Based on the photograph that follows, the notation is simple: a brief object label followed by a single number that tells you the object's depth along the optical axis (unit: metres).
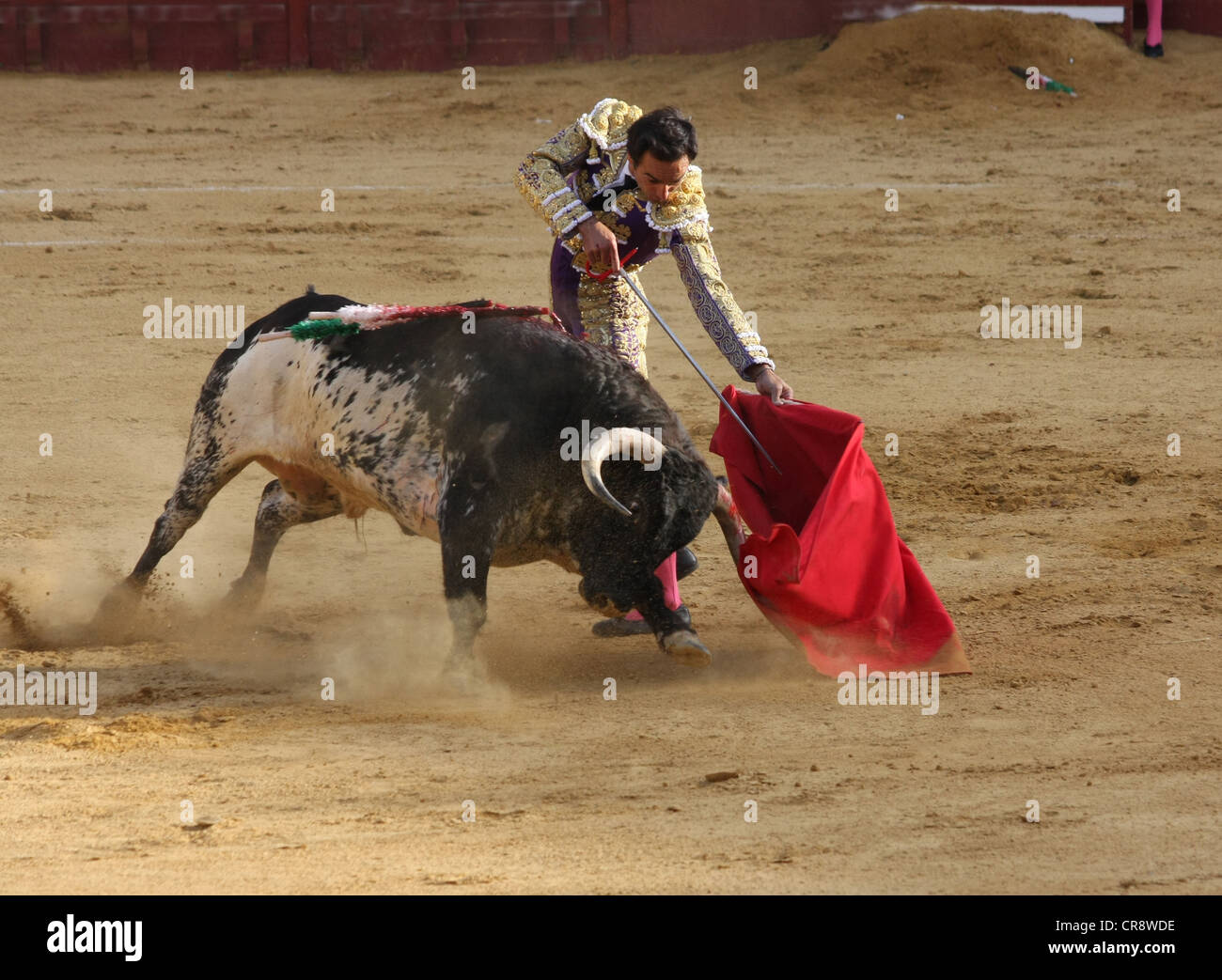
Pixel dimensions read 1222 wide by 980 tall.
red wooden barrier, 25.36
